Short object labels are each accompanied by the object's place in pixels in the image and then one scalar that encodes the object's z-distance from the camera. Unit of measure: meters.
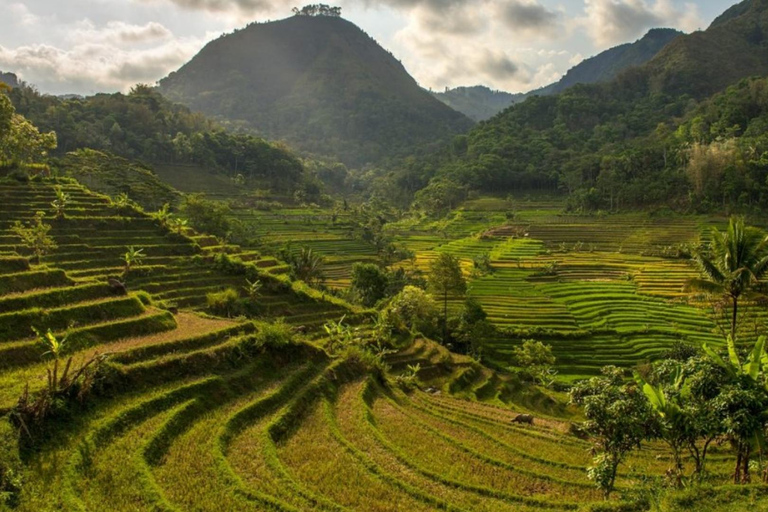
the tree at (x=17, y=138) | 43.59
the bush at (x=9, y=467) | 9.49
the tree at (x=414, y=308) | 38.88
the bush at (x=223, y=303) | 29.78
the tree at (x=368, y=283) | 44.94
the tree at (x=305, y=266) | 45.50
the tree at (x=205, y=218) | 55.72
